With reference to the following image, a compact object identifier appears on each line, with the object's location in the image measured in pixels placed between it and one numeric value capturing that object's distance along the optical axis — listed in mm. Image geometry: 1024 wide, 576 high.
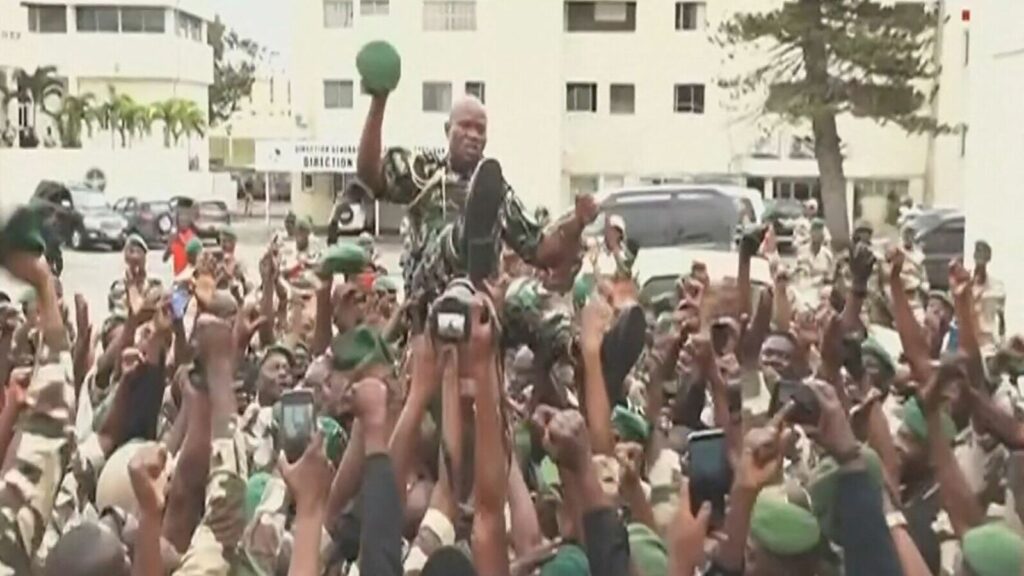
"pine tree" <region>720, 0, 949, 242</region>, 30781
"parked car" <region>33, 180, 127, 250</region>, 32094
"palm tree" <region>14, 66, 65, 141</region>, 43031
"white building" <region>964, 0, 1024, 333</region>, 15055
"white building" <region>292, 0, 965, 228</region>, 36500
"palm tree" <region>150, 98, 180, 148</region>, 43031
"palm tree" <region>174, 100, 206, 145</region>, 43719
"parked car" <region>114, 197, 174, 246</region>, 32594
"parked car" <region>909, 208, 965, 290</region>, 21672
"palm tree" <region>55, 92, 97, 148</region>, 42156
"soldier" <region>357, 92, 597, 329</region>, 4453
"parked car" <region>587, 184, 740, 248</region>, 21406
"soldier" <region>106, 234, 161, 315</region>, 6755
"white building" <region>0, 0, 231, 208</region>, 41625
